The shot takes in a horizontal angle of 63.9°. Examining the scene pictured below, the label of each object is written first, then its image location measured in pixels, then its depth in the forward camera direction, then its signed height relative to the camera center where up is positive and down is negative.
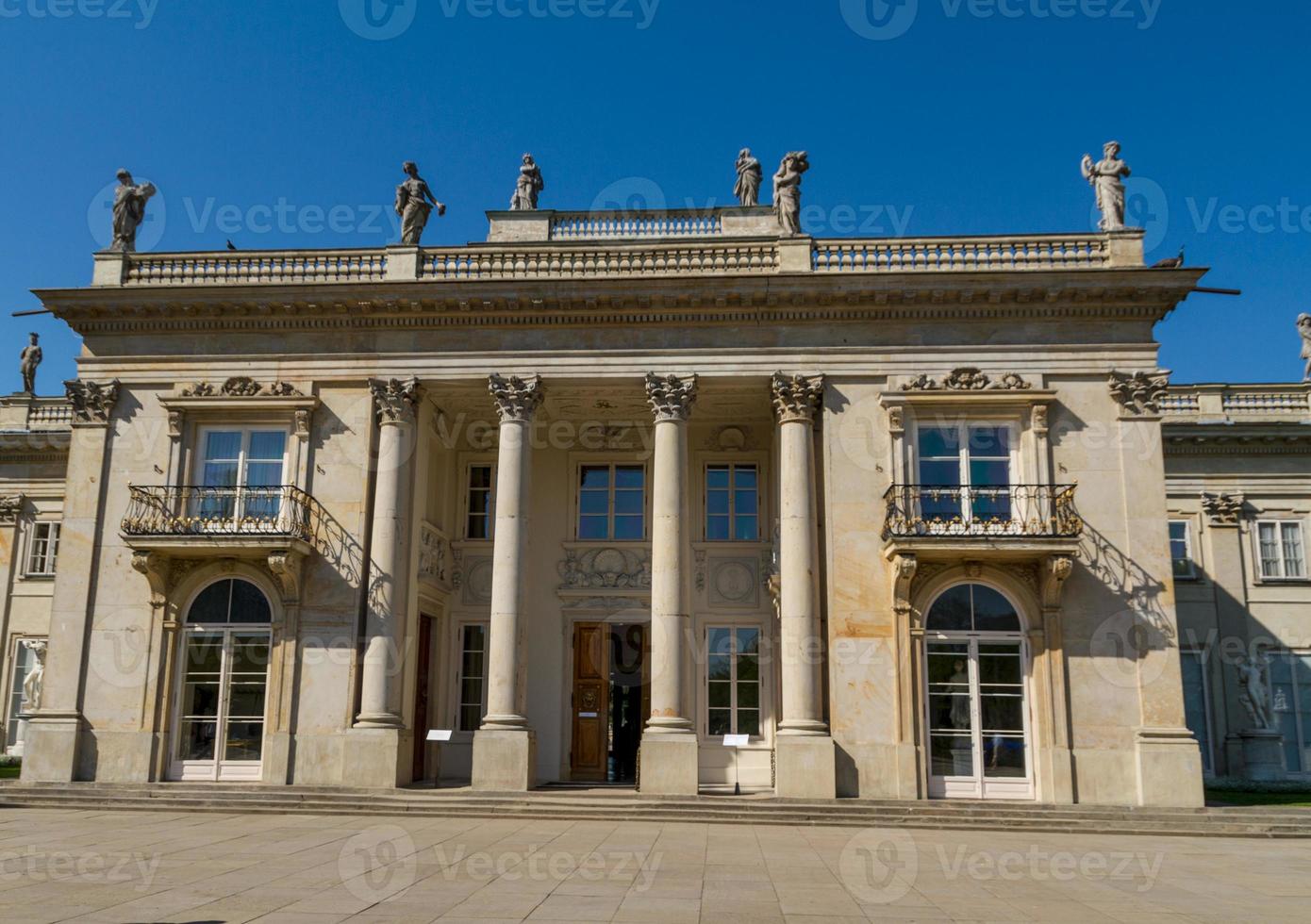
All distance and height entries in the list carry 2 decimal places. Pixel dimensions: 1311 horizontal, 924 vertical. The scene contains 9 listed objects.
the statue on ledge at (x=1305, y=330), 29.12 +9.73
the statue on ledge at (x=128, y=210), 21.02 +9.16
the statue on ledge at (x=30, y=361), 31.20 +9.12
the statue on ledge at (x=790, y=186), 20.08 +9.31
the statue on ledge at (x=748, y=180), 24.28 +11.35
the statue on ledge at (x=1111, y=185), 19.53 +9.20
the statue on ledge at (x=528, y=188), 24.91 +11.45
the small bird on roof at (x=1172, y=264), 18.60 +7.35
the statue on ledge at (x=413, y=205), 20.56 +9.13
